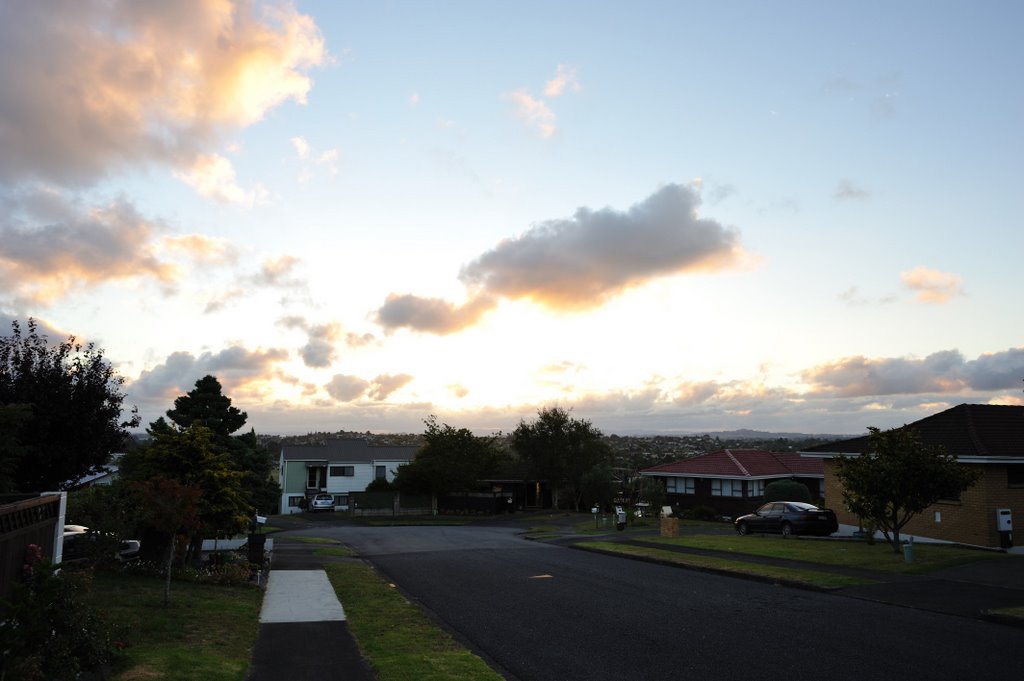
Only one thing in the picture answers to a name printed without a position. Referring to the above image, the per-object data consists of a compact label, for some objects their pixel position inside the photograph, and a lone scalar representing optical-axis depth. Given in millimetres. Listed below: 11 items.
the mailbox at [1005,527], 23047
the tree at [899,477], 20422
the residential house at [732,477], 46188
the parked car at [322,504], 70312
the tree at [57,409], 21297
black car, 29375
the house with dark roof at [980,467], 23562
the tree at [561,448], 63406
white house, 75062
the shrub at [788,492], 40844
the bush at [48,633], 7098
